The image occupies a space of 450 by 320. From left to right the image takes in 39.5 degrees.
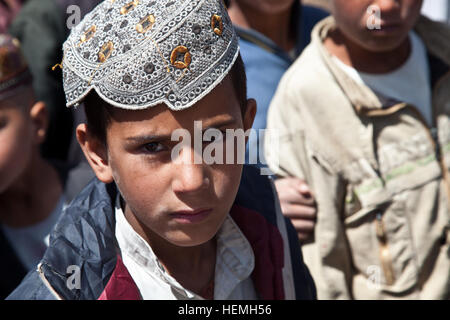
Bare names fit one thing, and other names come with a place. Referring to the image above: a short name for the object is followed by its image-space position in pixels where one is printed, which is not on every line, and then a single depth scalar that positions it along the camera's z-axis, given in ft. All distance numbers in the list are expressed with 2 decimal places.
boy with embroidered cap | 4.99
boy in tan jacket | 7.33
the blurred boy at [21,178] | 8.68
